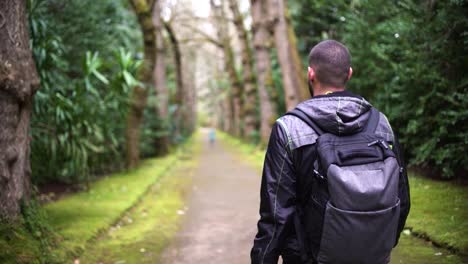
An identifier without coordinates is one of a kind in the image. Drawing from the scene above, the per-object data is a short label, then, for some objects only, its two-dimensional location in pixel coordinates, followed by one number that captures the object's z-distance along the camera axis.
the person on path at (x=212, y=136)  31.30
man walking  2.03
